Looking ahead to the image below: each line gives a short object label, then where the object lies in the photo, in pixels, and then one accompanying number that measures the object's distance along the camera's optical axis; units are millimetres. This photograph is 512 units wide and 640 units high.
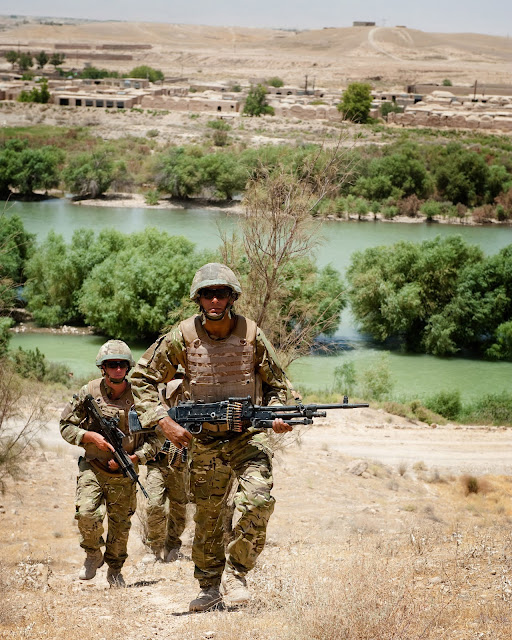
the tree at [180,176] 52156
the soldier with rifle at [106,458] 7055
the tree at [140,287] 30547
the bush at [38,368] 22234
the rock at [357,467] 15125
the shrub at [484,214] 52938
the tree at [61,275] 33219
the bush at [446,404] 23156
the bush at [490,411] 22453
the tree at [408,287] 31672
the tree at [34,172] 52375
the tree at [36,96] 88562
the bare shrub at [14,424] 12734
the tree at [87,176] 53125
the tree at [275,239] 11156
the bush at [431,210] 52312
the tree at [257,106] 85438
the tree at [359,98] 83750
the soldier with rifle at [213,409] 5652
